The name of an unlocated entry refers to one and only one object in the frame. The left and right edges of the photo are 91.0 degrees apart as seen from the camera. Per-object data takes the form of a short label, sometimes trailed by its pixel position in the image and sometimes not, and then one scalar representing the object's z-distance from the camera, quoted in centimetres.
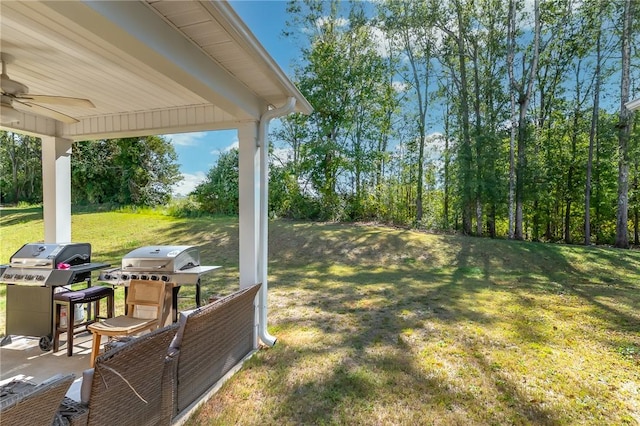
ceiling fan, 215
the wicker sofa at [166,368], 128
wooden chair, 250
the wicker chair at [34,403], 92
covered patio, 154
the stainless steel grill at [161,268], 279
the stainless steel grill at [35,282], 275
